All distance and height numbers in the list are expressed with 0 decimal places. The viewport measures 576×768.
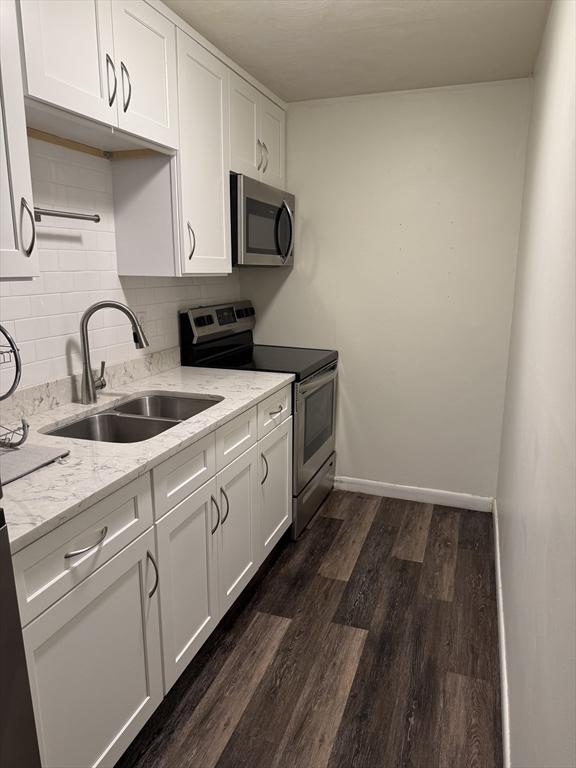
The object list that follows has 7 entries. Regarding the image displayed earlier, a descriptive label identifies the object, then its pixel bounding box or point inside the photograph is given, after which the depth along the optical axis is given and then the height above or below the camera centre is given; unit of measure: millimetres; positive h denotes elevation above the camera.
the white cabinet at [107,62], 1435 +647
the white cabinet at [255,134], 2535 +725
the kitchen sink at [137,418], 1909 -527
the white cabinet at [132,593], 1191 -871
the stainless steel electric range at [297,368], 2750 -464
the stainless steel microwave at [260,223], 2553 +273
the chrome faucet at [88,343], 1890 -238
